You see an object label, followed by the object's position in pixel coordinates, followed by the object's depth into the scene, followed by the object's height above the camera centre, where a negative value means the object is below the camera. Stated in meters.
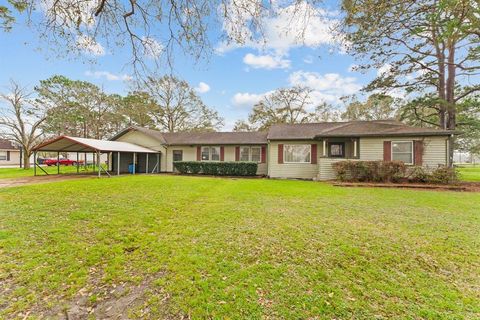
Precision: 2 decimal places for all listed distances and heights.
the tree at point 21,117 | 22.30 +4.56
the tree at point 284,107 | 28.17 +7.08
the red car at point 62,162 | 27.78 -0.18
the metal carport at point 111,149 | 13.88 +0.85
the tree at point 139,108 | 28.14 +6.72
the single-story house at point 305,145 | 11.71 +1.04
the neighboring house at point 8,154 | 34.52 +1.08
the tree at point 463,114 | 14.64 +3.65
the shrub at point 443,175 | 10.76 -0.69
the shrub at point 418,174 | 11.20 -0.67
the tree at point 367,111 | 27.81 +6.56
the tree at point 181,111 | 27.69 +6.55
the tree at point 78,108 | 24.38 +6.35
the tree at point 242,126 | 32.62 +5.28
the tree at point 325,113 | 29.58 +6.52
